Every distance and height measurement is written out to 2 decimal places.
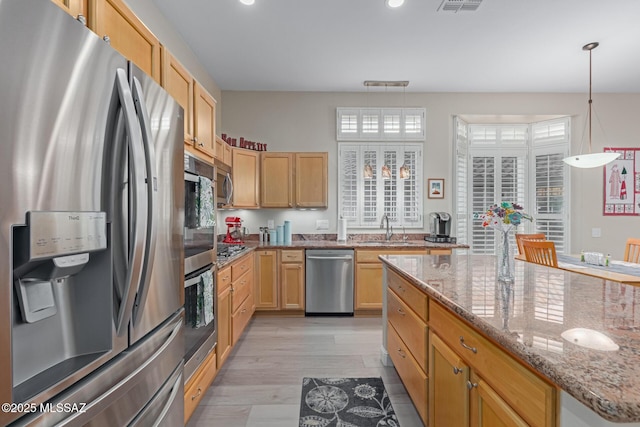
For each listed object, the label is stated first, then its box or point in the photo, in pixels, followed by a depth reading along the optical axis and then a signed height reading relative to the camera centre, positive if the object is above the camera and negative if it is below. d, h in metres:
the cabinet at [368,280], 3.84 -0.85
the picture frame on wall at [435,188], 4.52 +0.36
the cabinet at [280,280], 3.83 -0.86
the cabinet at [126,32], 1.24 +0.82
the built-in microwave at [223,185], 2.73 +0.23
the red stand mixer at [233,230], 3.96 -0.26
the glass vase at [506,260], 1.61 -0.25
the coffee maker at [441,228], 4.20 -0.21
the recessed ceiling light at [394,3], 2.55 +1.75
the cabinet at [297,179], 4.19 +0.44
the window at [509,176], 4.55 +0.56
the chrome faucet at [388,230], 4.44 -0.26
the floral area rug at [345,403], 1.93 -1.31
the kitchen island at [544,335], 0.67 -0.36
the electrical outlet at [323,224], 4.52 -0.18
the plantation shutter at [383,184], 4.51 +0.41
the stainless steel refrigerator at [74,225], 0.63 -0.04
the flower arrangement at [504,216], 1.58 -0.02
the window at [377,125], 4.48 +1.27
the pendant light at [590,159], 3.12 +0.56
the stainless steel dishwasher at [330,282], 3.83 -0.88
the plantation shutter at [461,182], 4.55 +0.46
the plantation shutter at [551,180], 4.51 +0.49
